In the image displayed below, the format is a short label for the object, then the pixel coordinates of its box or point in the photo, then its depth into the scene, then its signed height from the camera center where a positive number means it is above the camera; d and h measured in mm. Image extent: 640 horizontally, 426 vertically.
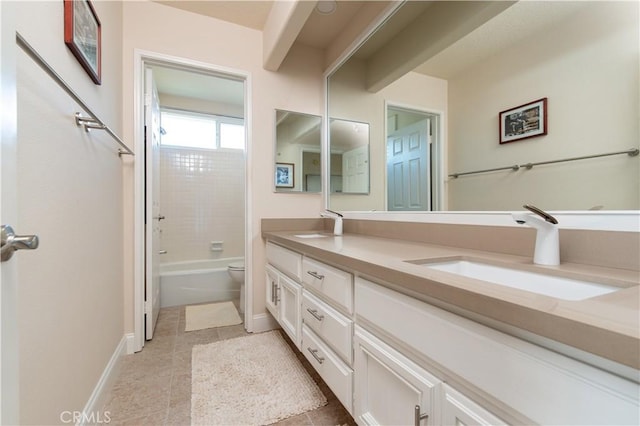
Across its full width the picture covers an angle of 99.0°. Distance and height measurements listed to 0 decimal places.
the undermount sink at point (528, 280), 699 -200
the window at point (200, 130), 3479 +1116
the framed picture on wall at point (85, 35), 1023 +750
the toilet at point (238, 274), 2538 -593
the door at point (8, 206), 469 +13
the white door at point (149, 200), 1971 +96
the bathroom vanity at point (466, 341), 398 -266
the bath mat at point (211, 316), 2318 -951
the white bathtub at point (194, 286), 2826 -792
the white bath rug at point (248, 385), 1288 -940
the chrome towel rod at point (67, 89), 629 +388
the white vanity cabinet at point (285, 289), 1533 -492
